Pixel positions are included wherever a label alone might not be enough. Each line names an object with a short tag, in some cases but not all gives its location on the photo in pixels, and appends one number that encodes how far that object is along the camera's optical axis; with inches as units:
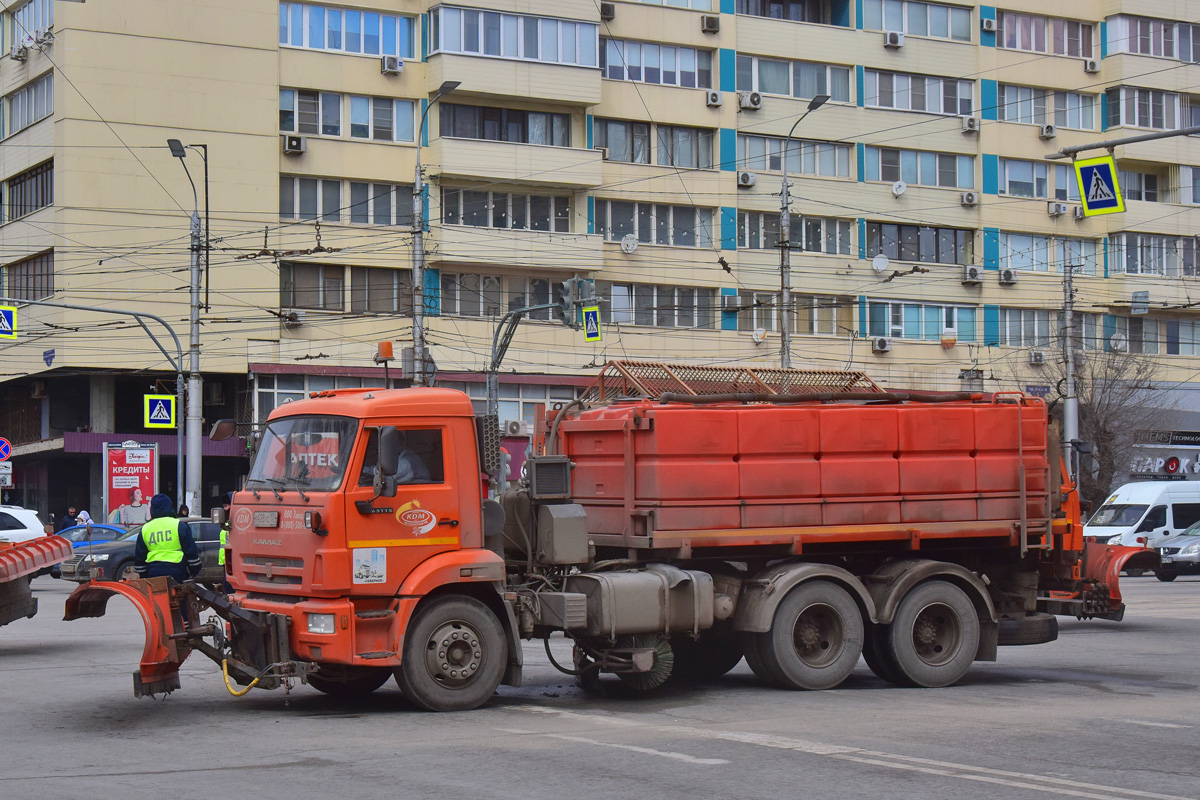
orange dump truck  449.4
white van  1424.7
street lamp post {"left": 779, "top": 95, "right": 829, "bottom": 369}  1437.0
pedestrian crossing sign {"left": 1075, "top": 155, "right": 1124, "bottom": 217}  801.6
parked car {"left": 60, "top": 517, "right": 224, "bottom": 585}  1144.2
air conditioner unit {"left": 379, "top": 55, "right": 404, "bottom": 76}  1701.5
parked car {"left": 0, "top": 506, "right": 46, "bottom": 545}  1170.0
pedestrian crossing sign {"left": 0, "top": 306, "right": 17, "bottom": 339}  1307.8
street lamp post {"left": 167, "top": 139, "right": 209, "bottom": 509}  1402.6
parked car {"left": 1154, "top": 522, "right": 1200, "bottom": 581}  1317.7
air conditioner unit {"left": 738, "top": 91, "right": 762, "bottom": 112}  1891.0
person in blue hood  574.2
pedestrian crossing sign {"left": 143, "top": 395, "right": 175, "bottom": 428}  1450.5
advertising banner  1429.6
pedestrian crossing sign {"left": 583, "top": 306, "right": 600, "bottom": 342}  1453.0
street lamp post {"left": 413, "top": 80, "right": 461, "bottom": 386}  1285.7
